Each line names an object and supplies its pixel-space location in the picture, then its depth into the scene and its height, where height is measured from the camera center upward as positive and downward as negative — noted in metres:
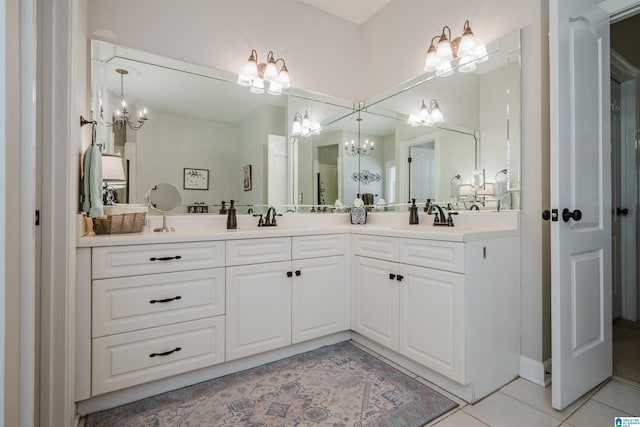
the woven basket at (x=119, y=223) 1.77 -0.05
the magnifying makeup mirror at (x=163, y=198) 2.13 +0.11
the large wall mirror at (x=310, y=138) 2.04 +0.58
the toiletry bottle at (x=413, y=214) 2.54 +0.00
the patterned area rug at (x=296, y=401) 1.52 -0.97
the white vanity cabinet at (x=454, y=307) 1.64 -0.52
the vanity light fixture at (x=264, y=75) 2.51 +1.12
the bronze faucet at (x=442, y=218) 2.25 -0.03
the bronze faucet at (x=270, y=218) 2.54 -0.03
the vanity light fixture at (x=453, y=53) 2.16 +1.15
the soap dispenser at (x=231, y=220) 2.38 -0.04
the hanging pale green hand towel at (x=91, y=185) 1.56 +0.14
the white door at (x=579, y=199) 1.57 +0.08
